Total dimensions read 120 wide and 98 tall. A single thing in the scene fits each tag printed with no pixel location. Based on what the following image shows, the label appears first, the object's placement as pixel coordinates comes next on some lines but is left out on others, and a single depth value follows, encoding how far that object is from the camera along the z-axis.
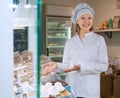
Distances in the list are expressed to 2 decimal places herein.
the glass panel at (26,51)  0.86
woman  2.02
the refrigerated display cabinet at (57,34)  4.90
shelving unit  5.11
